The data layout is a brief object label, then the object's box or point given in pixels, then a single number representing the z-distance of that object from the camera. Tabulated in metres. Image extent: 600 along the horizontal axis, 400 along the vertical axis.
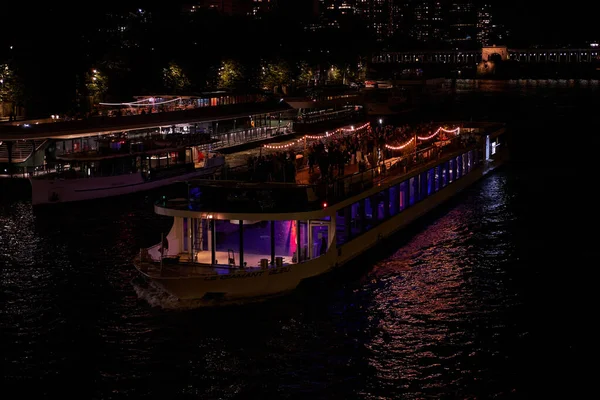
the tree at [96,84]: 94.25
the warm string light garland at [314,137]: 61.33
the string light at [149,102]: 78.34
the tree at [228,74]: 118.62
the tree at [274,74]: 129.23
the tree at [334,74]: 167.50
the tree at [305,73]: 141.62
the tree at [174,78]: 106.06
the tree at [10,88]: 83.94
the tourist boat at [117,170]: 53.38
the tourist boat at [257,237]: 30.09
